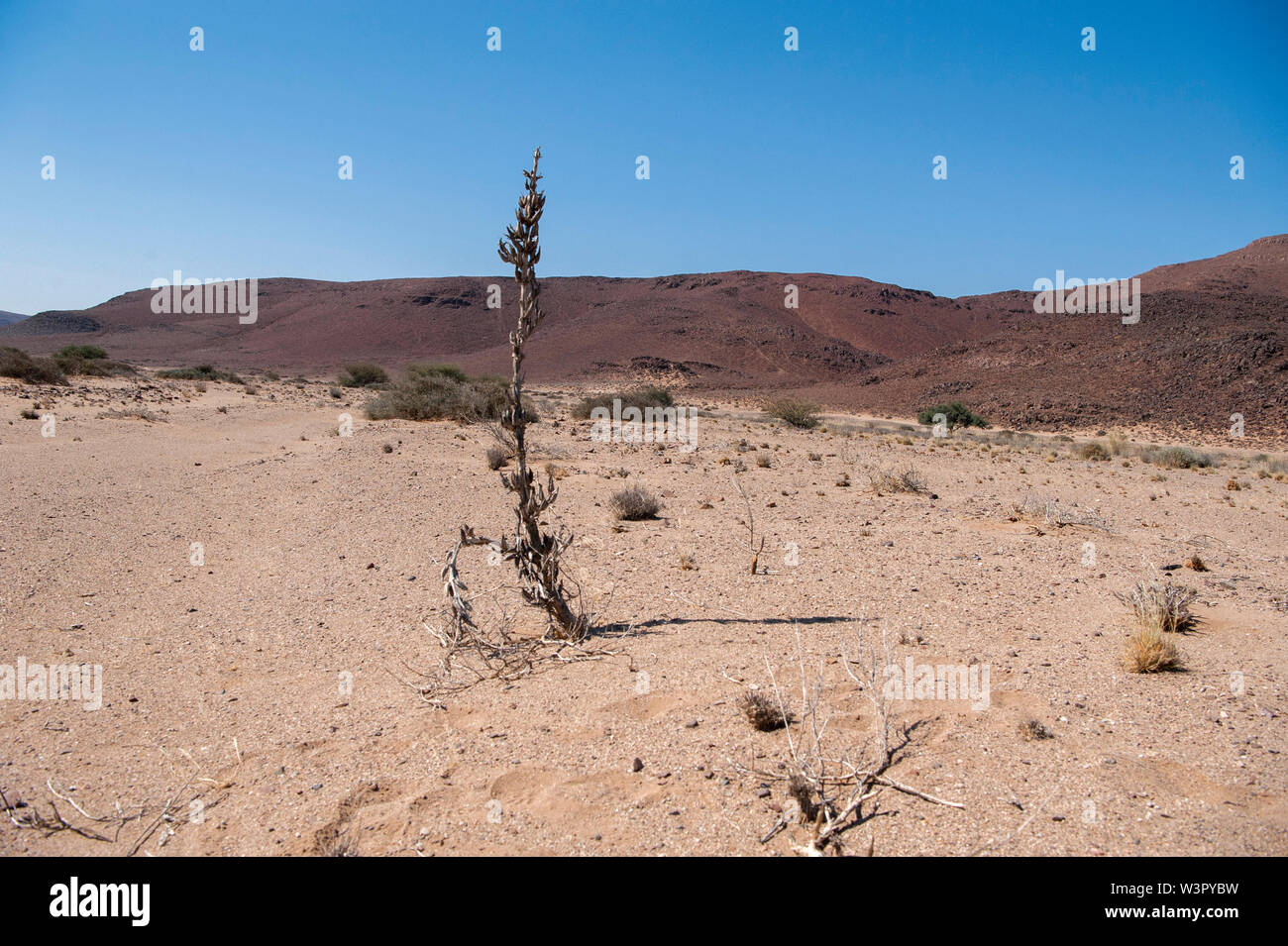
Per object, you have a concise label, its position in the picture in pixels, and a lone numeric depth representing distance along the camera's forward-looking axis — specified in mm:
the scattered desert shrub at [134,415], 16938
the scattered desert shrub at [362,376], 35062
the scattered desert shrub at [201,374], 32562
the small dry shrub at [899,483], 10961
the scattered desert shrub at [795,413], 24688
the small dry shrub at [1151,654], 4266
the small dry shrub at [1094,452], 18172
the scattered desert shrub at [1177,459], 16719
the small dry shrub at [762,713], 3629
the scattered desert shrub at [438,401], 18234
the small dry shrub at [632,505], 8820
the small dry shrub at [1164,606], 4934
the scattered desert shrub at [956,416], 31078
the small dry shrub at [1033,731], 3494
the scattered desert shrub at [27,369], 22672
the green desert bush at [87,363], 27531
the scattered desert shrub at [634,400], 22727
